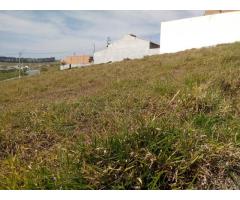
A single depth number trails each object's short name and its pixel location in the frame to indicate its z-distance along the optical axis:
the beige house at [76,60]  40.88
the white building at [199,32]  16.04
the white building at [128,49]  27.49
